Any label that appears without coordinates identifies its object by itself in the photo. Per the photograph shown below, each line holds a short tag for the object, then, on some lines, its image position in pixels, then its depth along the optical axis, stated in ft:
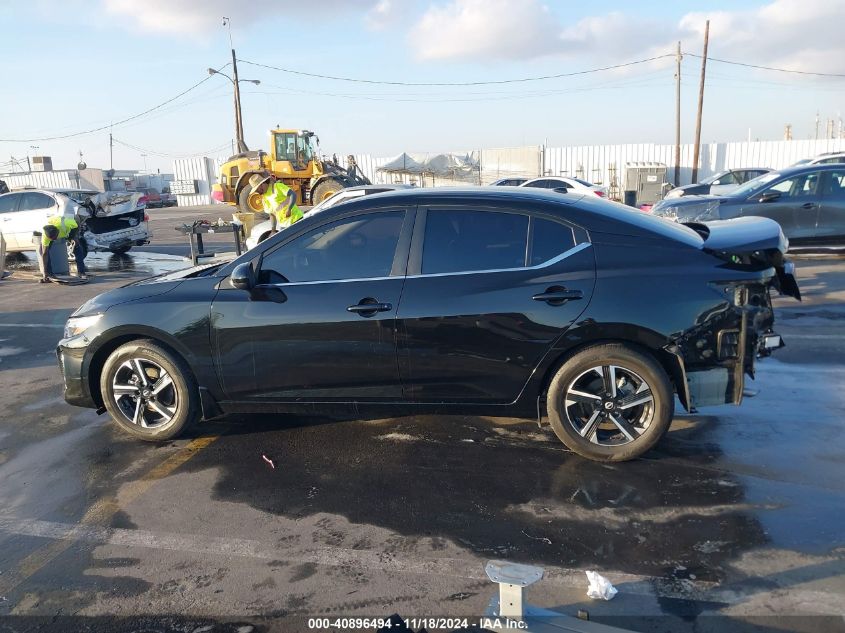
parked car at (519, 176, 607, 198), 61.00
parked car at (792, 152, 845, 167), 60.50
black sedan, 12.59
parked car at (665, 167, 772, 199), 67.05
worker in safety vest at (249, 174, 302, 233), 32.40
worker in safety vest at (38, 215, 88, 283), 37.68
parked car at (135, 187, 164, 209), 154.40
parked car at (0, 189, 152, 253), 44.93
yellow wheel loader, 80.89
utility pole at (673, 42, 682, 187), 109.70
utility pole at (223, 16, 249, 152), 138.10
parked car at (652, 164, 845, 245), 34.50
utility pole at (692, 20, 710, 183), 106.01
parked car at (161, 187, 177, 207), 159.33
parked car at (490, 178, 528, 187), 67.94
